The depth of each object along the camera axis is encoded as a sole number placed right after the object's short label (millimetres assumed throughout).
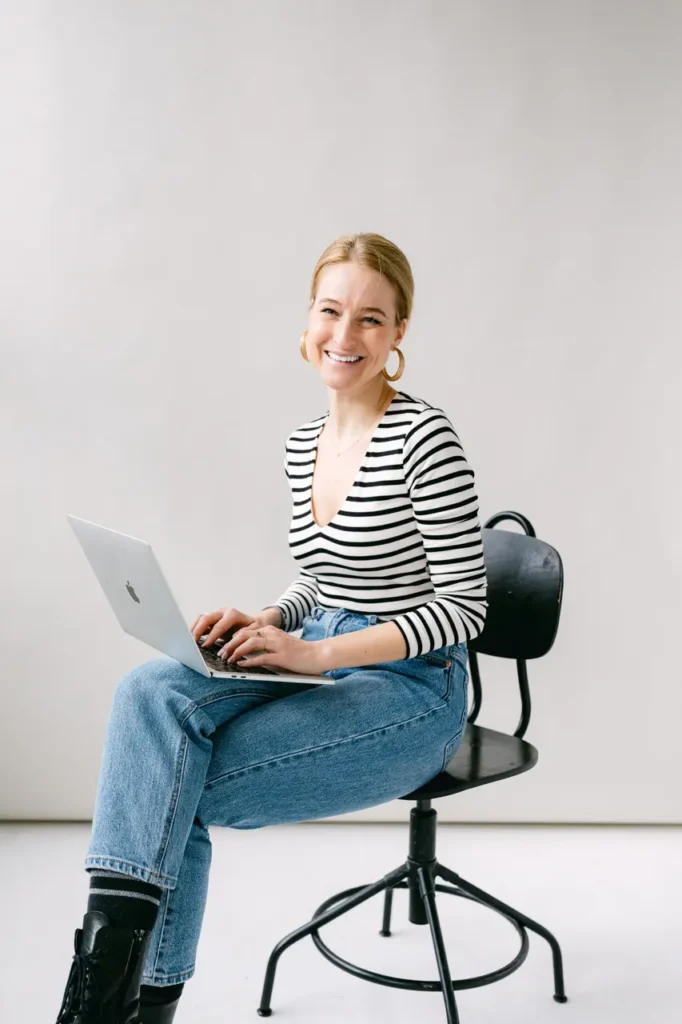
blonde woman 1198
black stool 1556
